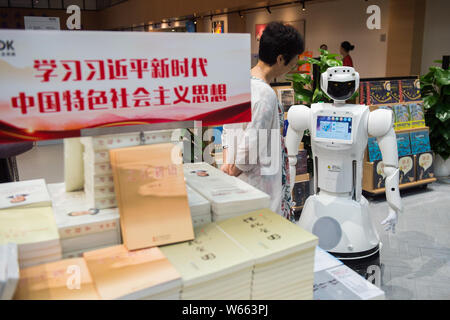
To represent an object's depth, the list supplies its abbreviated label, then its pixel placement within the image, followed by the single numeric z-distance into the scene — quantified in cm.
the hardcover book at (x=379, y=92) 463
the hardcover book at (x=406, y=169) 487
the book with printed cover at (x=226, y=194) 133
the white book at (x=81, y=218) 111
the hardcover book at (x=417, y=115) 500
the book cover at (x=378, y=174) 468
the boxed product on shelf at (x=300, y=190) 431
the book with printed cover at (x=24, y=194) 128
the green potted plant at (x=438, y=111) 521
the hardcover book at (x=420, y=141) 498
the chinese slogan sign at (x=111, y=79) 105
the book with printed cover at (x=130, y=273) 97
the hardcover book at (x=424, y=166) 502
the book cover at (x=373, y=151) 466
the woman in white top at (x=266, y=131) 195
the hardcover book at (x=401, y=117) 487
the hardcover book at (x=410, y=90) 495
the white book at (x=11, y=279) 88
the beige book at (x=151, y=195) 114
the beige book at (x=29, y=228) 105
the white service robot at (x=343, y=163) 274
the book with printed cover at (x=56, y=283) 96
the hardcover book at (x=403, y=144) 486
